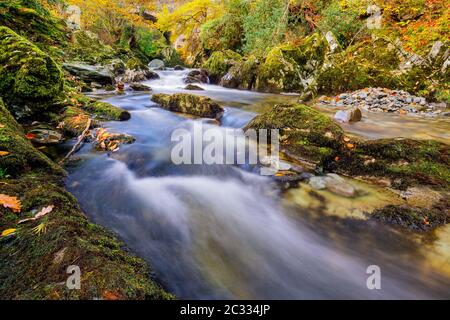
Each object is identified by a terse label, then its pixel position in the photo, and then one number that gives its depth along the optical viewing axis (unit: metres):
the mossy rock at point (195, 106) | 6.55
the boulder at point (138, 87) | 10.41
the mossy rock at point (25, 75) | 4.73
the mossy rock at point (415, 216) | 2.65
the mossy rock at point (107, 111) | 6.06
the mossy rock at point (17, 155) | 2.64
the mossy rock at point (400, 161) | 3.19
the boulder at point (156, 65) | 19.16
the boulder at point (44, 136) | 4.18
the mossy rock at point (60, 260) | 1.43
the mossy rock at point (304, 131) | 3.97
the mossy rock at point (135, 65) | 13.82
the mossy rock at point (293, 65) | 11.09
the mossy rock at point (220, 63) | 14.54
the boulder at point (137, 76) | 12.73
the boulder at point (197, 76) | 14.20
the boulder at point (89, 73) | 10.16
